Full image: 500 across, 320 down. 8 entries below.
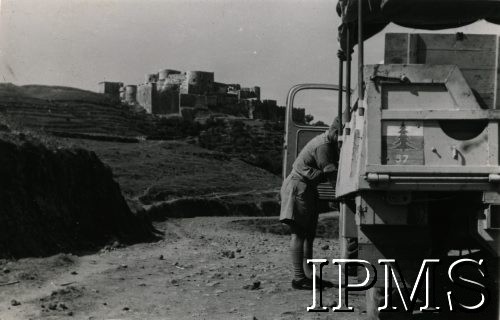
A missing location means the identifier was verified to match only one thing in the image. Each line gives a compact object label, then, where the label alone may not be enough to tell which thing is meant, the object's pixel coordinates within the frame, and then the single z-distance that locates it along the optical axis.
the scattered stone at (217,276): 8.45
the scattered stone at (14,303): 6.43
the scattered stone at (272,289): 7.45
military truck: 5.16
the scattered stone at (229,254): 10.70
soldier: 7.78
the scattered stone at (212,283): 7.85
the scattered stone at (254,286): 7.54
